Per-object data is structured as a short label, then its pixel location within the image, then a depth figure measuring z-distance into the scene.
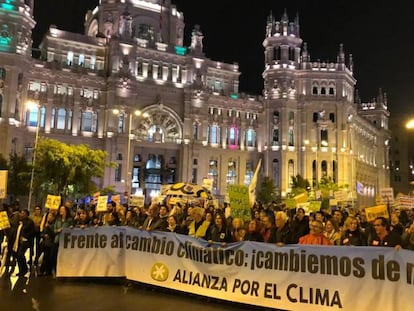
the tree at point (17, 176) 42.66
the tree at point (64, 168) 37.78
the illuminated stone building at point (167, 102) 58.50
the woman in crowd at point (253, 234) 10.74
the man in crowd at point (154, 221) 12.19
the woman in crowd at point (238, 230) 10.78
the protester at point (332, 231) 11.17
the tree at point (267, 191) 61.69
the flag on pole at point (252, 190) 16.22
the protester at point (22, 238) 13.54
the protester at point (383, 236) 9.48
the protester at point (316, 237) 9.92
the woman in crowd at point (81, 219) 13.91
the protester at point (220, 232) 11.04
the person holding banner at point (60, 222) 13.47
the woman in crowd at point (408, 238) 9.49
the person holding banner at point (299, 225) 11.08
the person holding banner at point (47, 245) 13.61
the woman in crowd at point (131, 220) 13.63
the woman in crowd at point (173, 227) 11.94
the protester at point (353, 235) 10.35
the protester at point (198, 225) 11.71
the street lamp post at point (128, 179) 58.37
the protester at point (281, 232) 10.68
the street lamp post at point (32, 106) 56.78
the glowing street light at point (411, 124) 22.36
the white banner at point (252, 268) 8.52
